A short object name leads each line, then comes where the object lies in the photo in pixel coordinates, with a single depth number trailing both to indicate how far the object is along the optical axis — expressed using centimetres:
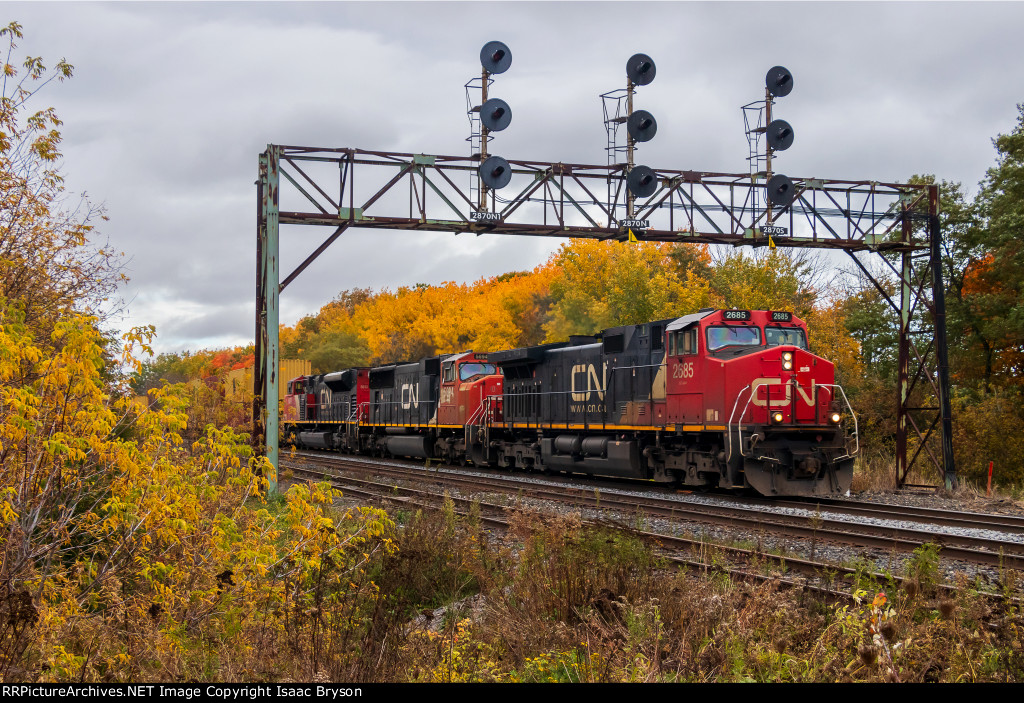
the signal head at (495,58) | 1964
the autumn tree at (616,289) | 4234
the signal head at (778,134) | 2078
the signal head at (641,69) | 2075
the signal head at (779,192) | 2022
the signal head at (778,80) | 2128
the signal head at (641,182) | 1970
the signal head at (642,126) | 1997
